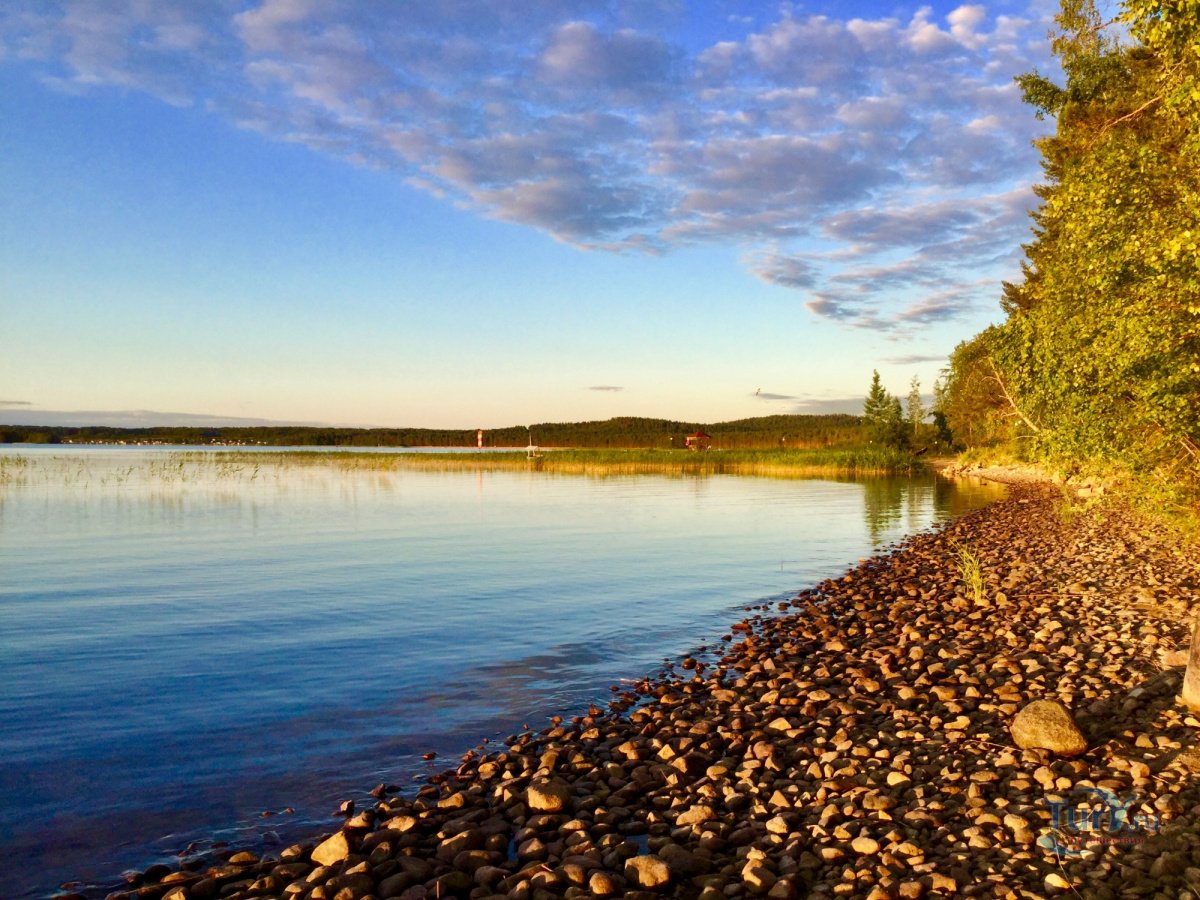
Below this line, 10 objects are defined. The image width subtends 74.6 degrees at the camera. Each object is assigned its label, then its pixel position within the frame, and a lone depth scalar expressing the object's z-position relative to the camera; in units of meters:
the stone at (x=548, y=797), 7.95
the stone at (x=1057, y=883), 5.95
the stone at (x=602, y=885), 6.33
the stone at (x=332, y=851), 7.07
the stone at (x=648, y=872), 6.48
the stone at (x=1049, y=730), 8.37
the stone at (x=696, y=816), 7.57
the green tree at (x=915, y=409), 136.40
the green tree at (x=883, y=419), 111.31
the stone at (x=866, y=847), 6.73
